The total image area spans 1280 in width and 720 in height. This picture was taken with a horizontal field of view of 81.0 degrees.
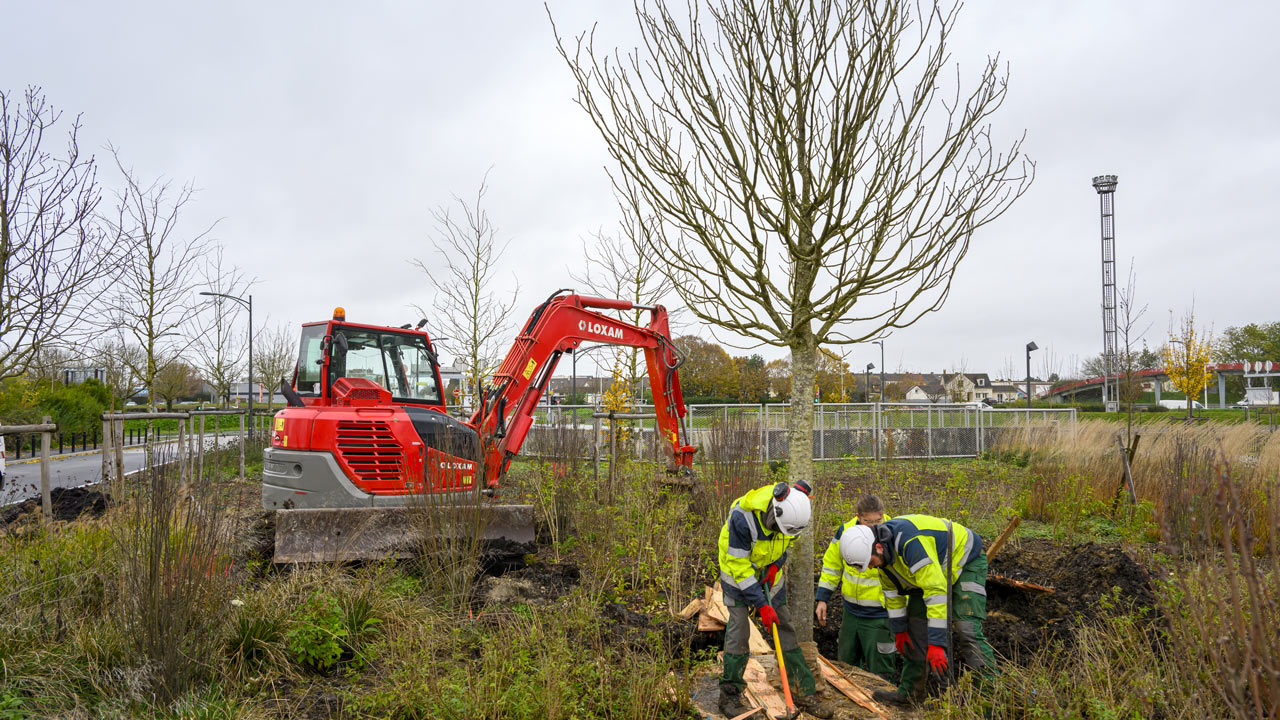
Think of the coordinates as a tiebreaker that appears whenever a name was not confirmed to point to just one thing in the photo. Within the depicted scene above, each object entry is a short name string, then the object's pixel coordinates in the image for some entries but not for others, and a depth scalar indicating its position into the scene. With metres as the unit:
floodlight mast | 42.75
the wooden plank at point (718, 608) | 5.64
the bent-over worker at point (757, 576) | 4.62
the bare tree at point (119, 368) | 17.20
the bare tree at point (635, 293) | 15.86
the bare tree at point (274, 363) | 25.78
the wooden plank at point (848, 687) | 4.67
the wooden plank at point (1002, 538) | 5.90
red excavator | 6.49
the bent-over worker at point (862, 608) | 5.20
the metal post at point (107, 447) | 8.98
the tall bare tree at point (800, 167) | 4.88
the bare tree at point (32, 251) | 6.41
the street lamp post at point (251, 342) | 21.35
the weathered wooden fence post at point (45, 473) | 6.43
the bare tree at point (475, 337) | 17.03
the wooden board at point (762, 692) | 4.53
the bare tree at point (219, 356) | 19.16
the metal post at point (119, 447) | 7.42
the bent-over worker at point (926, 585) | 4.70
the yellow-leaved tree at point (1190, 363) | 24.30
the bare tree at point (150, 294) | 12.39
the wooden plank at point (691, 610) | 5.82
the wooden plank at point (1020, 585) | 5.95
